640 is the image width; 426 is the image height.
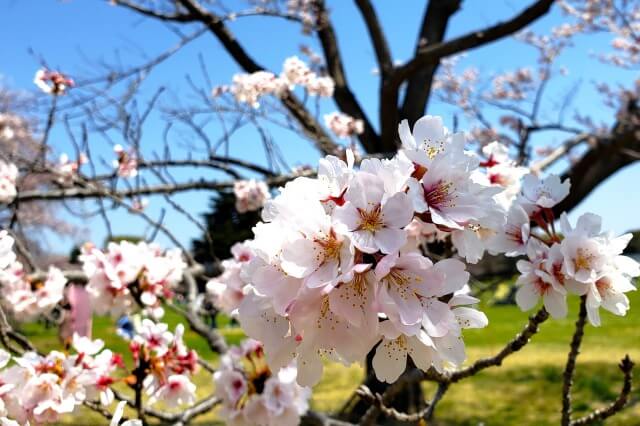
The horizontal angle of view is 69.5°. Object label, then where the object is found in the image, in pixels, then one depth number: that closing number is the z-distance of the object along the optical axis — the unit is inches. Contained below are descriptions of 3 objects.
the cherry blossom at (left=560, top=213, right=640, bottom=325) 10.7
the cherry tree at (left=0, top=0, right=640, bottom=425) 6.7
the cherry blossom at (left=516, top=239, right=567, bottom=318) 11.2
